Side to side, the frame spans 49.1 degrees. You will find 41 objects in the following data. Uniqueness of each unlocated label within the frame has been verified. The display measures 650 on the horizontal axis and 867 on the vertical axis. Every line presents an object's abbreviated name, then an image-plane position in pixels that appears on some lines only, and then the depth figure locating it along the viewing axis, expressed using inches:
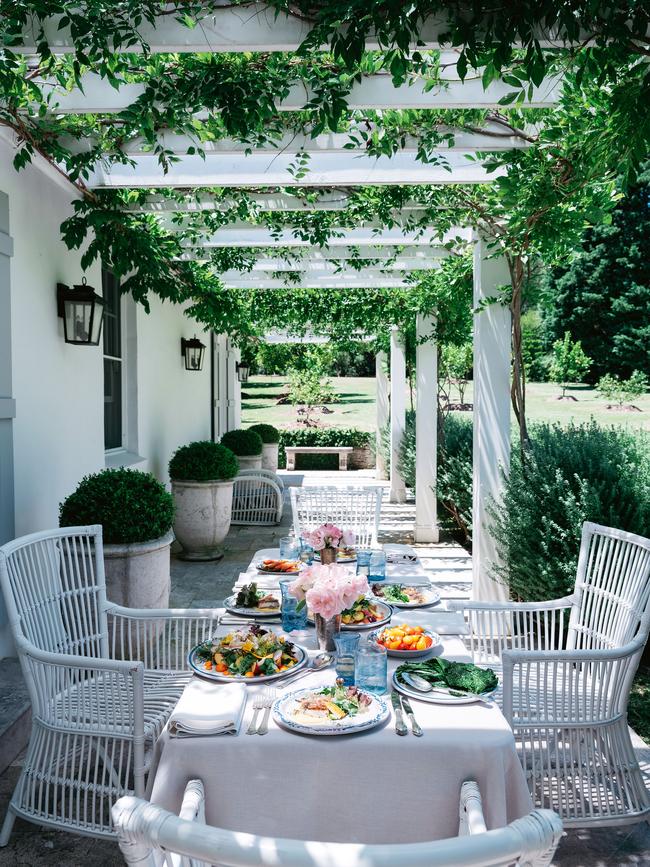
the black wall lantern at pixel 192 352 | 320.2
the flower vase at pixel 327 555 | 110.8
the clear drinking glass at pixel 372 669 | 75.2
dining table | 64.5
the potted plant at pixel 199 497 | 253.6
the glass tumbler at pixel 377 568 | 114.3
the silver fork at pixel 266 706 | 67.1
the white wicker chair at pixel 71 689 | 87.4
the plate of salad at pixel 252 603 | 99.0
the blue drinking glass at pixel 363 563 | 115.5
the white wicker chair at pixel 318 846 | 35.2
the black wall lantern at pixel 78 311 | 170.2
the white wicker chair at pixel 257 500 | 325.7
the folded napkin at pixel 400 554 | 127.0
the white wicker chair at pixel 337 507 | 175.5
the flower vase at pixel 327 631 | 87.4
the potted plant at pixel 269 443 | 454.6
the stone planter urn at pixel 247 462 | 387.9
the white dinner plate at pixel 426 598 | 103.6
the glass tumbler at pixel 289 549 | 126.3
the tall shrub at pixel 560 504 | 154.6
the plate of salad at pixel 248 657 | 79.3
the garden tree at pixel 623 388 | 813.9
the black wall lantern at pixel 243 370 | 536.7
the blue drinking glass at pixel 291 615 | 93.0
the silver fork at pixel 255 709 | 67.3
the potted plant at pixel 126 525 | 148.5
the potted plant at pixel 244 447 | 388.5
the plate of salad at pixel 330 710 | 66.6
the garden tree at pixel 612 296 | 930.1
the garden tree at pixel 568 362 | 898.1
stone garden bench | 631.2
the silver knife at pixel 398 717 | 66.7
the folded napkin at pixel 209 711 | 66.8
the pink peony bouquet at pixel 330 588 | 81.0
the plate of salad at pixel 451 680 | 73.3
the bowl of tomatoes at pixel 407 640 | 85.4
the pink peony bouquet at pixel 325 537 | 109.7
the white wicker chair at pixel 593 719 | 87.2
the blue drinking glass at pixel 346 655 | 78.4
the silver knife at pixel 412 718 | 66.3
